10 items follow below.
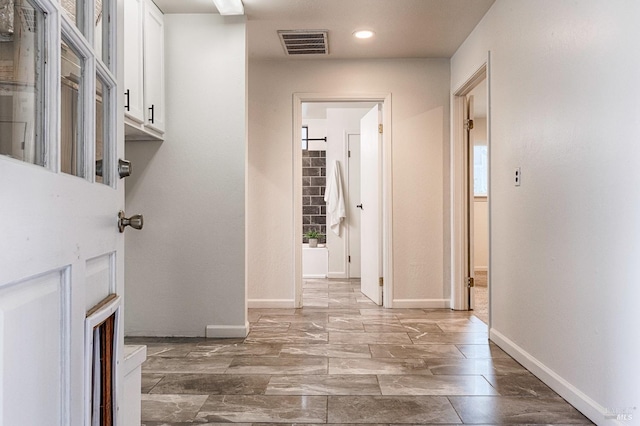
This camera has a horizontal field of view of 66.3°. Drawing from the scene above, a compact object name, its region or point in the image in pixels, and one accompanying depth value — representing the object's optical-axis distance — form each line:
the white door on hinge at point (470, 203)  4.36
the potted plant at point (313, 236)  6.77
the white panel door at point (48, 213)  0.59
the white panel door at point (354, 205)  6.62
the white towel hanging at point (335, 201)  6.57
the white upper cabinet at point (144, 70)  2.82
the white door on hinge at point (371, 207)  4.57
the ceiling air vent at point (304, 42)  3.76
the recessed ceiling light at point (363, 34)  3.74
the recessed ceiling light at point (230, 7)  3.14
